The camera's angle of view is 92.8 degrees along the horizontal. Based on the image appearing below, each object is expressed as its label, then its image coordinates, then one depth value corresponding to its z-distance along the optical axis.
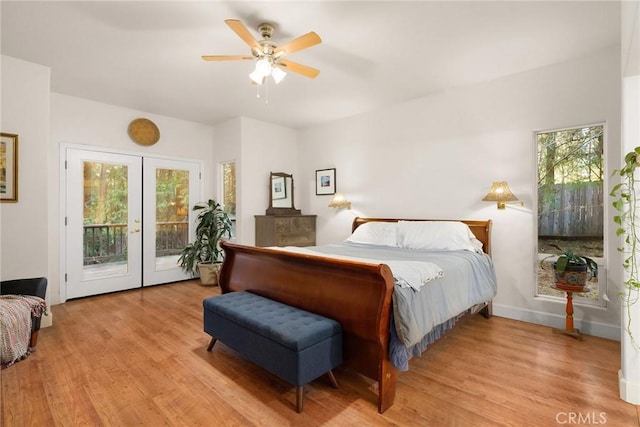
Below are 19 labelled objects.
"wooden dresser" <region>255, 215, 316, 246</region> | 4.56
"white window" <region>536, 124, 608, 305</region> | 2.98
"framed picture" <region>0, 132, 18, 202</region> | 2.94
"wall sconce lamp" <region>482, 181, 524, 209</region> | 3.21
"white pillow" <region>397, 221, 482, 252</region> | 3.25
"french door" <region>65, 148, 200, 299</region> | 4.03
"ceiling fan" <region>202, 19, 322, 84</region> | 2.14
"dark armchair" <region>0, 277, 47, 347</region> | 2.75
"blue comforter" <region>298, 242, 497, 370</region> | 1.82
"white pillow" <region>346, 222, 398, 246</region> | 3.81
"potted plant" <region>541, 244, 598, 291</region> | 2.72
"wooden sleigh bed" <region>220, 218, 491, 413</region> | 1.81
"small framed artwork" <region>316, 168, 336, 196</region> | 4.98
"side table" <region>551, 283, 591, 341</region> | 2.78
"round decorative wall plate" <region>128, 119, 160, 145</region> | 4.47
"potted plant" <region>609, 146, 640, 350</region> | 1.87
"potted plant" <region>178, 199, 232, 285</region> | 4.79
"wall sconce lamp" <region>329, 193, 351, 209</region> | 4.71
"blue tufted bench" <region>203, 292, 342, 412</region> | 1.81
